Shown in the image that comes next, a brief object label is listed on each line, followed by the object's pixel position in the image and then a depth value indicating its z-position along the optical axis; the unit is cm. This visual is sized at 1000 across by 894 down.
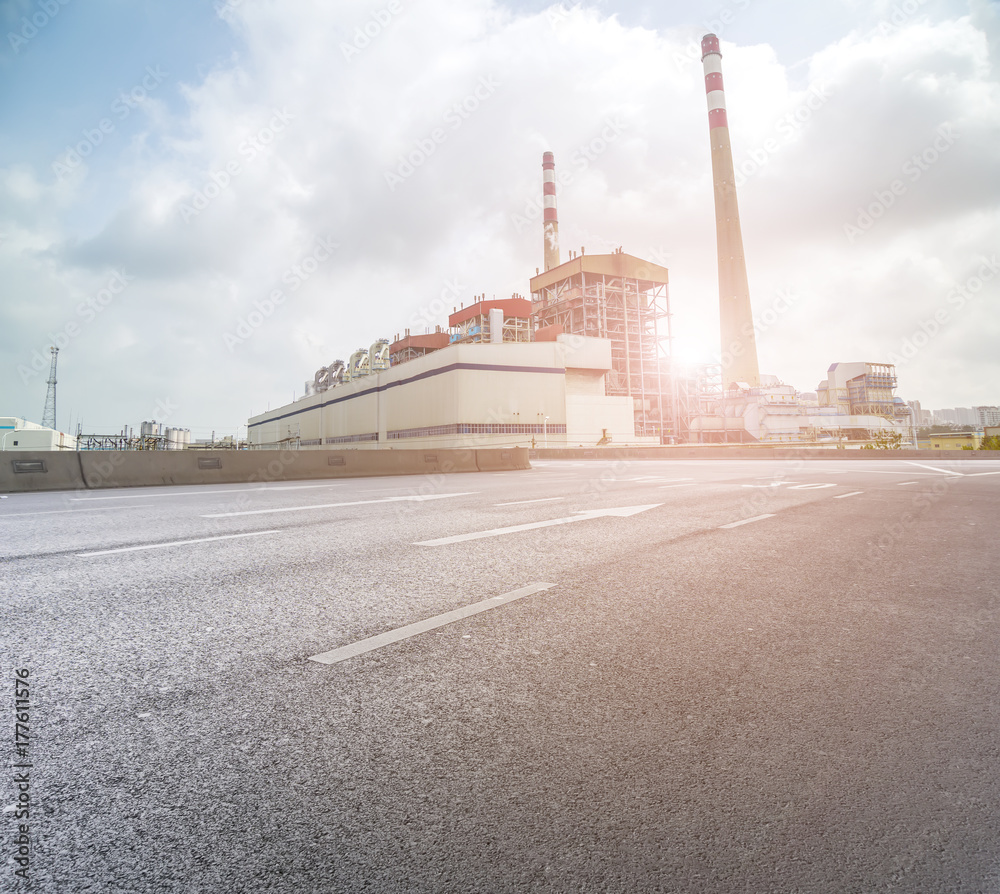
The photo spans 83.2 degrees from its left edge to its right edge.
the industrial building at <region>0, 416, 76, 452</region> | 4066
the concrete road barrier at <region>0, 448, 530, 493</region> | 1158
